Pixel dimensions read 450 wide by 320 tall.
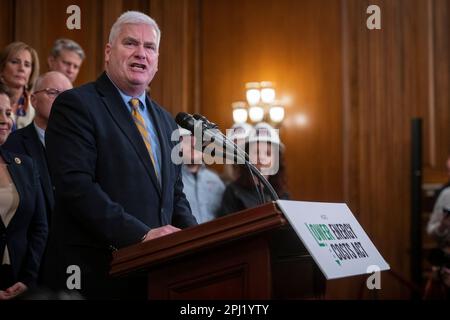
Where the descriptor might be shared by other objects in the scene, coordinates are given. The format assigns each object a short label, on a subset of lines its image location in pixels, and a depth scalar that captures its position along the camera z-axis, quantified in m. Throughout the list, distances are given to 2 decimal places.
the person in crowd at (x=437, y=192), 12.41
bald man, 7.20
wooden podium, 3.78
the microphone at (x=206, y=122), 4.60
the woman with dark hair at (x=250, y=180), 8.98
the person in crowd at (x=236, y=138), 9.81
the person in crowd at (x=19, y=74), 8.69
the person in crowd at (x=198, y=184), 9.12
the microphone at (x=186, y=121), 4.58
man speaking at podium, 4.71
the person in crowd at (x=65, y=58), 9.76
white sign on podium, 3.76
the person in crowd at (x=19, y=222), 6.52
